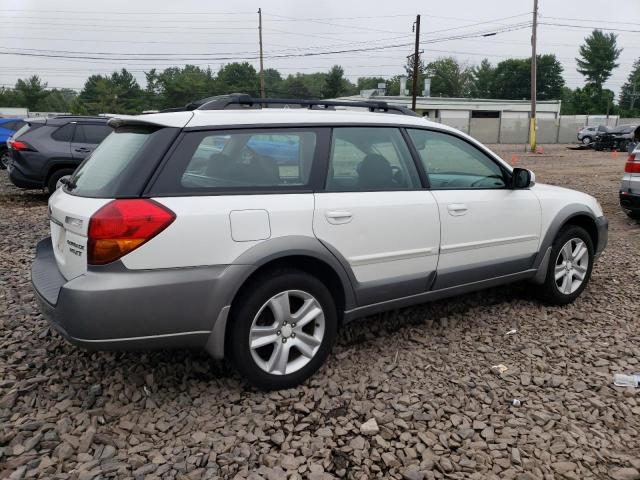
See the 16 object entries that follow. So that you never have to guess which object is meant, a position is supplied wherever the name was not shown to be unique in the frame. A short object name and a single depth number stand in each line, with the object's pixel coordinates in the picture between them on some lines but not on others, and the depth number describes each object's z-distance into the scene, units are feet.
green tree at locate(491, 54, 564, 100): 312.09
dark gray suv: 33.06
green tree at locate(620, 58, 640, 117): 314.02
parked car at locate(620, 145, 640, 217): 26.22
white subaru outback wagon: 9.07
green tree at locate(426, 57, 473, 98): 315.78
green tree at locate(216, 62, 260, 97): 252.01
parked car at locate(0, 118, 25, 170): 55.26
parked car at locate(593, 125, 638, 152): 102.78
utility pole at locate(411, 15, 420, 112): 109.46
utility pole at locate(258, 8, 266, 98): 151.28
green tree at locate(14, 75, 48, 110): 263.70
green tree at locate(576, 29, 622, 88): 298.72
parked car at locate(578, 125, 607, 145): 112.68
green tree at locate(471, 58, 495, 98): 325.83
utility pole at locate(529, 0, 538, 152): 106.93
